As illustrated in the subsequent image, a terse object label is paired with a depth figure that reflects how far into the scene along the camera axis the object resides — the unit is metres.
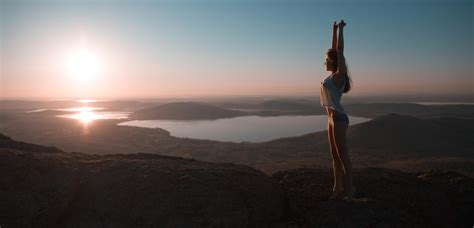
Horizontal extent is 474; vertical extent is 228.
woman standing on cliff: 4.31
